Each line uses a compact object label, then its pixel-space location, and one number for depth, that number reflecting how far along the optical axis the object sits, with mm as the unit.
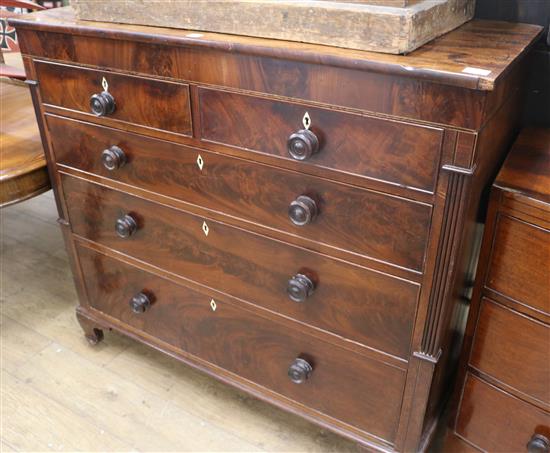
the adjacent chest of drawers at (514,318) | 933
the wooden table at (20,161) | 1497
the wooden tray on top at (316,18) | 839
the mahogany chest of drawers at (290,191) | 865
